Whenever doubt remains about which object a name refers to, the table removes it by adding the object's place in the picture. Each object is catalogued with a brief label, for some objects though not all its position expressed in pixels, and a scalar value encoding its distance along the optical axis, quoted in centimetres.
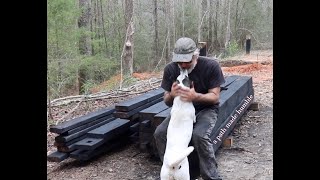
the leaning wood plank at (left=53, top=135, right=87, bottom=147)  407
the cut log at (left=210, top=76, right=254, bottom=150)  419
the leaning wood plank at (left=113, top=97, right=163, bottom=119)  433
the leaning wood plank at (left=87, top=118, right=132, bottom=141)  416
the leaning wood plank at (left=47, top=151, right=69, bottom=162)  398
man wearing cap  321
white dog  284
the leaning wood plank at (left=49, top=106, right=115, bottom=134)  402
